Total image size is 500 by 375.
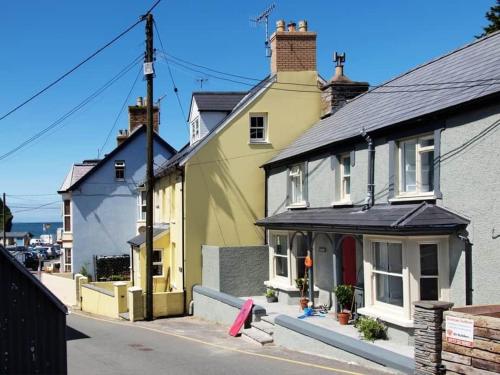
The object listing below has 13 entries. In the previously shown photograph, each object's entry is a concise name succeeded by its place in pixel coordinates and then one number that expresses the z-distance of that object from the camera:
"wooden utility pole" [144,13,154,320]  22.59
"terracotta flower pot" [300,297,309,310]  18.42
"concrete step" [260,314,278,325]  17.17
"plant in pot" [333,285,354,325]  15.94
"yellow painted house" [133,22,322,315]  23.94
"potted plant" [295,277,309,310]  19.56
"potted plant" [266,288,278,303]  20.81
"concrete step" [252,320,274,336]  16.54
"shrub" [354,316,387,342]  13.55
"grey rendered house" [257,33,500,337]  11.95
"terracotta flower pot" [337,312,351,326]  15.51
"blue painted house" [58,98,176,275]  37.38
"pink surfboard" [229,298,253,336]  17.83
